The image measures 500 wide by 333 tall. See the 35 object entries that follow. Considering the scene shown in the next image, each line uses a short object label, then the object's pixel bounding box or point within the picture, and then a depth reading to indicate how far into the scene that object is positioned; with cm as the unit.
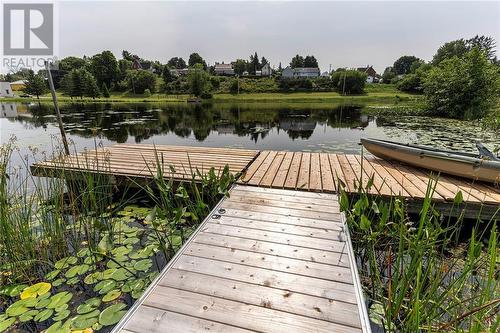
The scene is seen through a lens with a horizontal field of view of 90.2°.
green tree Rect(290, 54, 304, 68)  7156
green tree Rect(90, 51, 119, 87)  4910
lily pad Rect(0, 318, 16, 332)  208
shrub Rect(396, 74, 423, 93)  4100
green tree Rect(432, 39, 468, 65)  4716
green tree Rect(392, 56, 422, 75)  7425
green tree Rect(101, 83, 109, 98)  4257
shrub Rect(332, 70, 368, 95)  4559
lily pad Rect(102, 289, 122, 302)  237
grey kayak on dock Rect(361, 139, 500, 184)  389
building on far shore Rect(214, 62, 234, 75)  7375
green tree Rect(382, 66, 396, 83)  5779
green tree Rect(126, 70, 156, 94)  4650
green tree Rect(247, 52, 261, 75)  7019
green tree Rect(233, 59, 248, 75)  6775
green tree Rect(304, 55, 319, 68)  7331
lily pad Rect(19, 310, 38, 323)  215
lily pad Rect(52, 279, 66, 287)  259
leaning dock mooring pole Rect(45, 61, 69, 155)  558
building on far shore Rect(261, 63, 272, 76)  7050
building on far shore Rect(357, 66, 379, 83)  7712
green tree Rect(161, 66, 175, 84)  5071
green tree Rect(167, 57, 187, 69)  8488
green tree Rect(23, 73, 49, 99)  4231
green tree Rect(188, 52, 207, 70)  7419
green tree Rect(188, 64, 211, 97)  4109
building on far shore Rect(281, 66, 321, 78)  6384
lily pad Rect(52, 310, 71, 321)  216
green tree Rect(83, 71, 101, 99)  3776
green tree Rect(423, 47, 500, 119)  1530
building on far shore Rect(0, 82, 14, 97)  4856
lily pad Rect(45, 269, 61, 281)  267
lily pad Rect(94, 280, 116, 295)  249
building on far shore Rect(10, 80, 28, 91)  5991
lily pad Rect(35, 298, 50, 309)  228
